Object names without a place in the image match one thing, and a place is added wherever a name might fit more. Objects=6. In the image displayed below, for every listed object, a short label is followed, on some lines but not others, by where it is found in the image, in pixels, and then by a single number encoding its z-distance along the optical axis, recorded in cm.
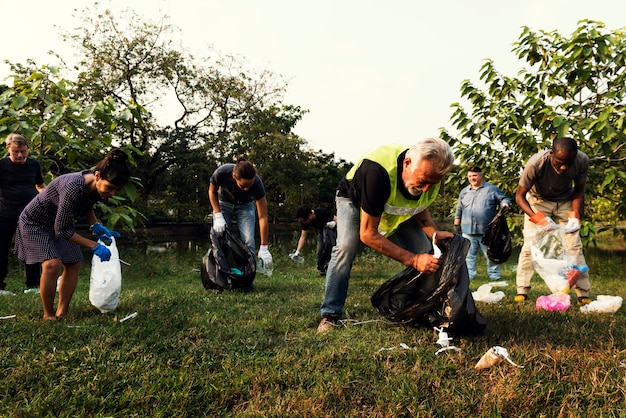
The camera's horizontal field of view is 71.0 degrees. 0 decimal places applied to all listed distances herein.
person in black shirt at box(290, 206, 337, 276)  593
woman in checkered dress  259
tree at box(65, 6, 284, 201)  1516
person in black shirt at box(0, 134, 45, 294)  401
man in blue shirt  560
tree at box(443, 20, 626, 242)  498
